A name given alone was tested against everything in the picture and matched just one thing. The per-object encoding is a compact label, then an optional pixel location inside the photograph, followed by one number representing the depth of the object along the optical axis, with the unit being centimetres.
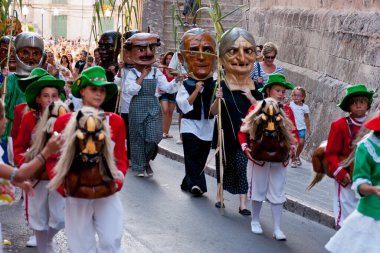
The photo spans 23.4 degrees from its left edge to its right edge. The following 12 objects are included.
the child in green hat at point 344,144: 779
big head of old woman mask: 1030
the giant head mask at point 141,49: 1238
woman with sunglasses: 1180
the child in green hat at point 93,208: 616
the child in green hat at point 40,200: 716
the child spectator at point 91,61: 1649
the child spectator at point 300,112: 1376
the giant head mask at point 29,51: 1072
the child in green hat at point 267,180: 898
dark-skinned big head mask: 1460
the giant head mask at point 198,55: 1106
